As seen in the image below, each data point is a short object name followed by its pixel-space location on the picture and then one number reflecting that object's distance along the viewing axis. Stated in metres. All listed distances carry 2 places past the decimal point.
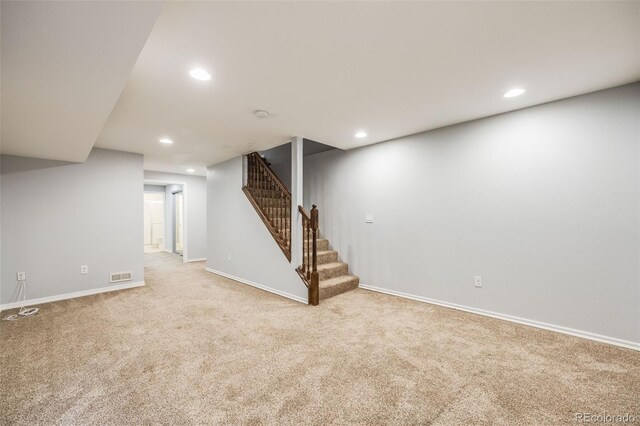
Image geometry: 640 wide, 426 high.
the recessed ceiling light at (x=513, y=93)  2.40
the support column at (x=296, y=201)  3.76
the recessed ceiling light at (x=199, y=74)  1.99
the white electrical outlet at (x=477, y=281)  3.09
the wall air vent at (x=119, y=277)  4.21
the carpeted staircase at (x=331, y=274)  3.77
